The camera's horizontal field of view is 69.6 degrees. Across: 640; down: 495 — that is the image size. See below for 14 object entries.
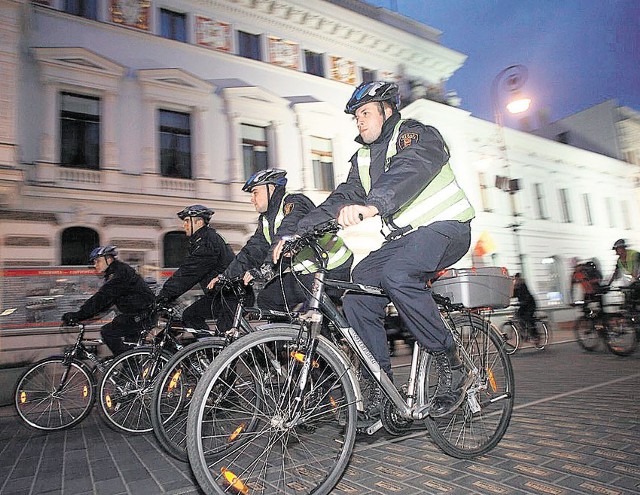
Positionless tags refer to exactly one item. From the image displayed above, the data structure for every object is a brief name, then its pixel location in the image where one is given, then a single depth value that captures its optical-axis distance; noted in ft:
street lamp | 43.88
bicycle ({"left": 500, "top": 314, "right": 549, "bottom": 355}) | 34.83
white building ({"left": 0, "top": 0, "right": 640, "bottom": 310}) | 40.06
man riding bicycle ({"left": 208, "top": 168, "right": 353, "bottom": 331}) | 12.96
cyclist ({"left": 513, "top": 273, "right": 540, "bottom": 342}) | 35.60
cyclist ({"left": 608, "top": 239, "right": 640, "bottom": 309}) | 26.55
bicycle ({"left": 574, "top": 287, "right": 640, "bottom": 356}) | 26.27
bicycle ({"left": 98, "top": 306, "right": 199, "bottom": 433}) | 15.01
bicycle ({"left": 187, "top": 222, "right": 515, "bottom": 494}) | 7.09
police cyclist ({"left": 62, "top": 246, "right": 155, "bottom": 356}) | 17.72
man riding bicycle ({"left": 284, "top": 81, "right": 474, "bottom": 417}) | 8.23
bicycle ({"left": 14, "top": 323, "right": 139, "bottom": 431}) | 16.70
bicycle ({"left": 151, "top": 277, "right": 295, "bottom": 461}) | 11.32
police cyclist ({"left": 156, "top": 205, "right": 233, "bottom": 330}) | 15.44
